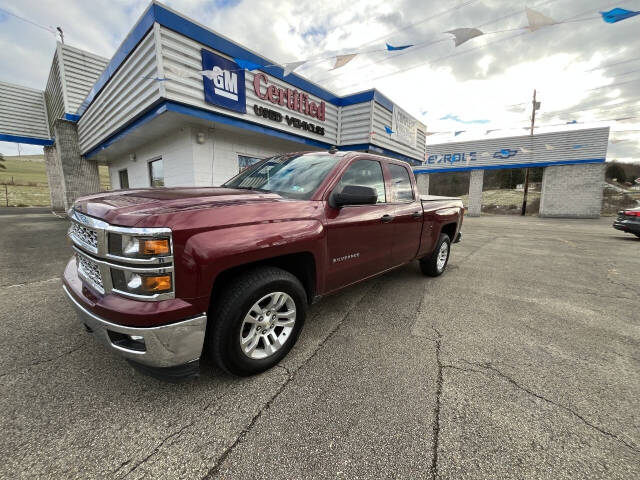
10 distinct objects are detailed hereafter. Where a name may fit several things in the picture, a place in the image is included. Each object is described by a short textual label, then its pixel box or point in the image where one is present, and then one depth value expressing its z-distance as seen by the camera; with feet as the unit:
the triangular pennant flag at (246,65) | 20.42
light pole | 68.44
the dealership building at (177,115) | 19.25
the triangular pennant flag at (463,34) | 16.10
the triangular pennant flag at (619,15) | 13.79
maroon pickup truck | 5.46
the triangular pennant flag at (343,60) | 19.97
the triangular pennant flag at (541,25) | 15.11
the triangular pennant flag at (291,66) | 20.10
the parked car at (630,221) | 30.69
